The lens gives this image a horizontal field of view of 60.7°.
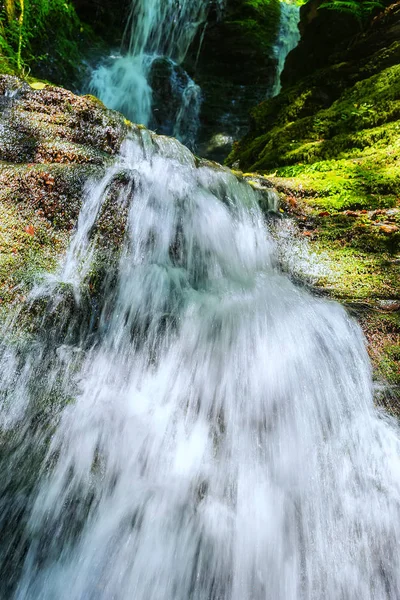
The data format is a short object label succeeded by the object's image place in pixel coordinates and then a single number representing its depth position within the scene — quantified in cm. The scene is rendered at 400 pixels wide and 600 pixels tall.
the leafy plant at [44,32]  621
